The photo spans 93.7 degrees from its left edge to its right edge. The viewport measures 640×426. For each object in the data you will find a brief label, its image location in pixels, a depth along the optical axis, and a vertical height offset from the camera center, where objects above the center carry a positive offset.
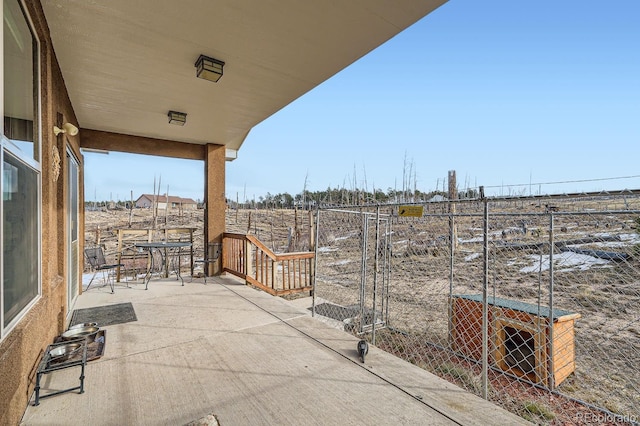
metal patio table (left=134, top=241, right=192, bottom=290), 4.80 -0.84
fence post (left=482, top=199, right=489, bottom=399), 1.97 -0.63
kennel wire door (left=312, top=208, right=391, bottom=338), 3.60 -1.84
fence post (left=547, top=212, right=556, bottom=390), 2.79 -1.09
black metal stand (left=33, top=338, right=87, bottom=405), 1.83 -1.11
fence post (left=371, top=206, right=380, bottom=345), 3.23 -0.70
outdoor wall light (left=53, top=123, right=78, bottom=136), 2.79 +0.74
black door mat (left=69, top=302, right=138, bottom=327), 3.32 -1.29
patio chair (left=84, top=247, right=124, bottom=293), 4.80 -0.84
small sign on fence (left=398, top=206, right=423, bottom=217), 2.51 -0.03
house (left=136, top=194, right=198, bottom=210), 42.97 +0.76
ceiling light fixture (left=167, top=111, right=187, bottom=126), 4.00 +1.21
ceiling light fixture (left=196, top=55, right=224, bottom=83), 2.65 +1.25
